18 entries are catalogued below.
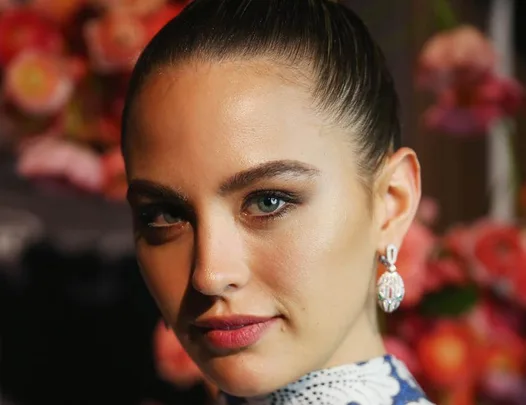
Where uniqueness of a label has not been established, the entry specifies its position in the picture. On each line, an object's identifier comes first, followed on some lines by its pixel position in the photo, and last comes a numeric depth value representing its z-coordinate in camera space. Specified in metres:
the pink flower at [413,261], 1.40
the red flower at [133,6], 1.43
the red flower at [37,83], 1.45
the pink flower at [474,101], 1.47
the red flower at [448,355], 1.42
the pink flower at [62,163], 1.44
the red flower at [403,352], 1.42
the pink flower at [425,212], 1.49
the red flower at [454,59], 1.43
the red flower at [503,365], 1.46
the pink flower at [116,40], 1.41
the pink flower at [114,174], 1.44
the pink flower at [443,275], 1.44
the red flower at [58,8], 1.46
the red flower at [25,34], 1.46
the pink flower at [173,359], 1.45
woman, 1.18
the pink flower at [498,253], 1.44
